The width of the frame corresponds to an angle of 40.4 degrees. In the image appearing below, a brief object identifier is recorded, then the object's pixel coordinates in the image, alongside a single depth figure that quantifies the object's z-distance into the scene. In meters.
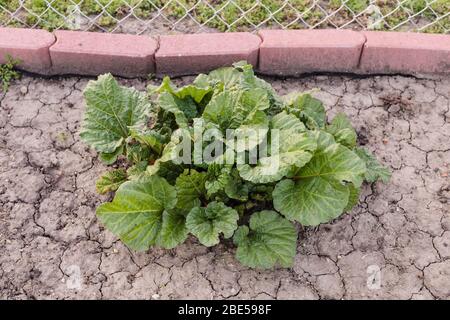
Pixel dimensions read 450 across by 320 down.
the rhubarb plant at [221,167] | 2.17
